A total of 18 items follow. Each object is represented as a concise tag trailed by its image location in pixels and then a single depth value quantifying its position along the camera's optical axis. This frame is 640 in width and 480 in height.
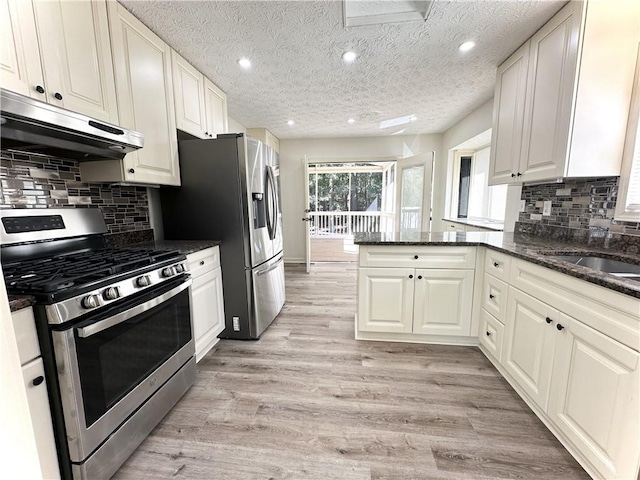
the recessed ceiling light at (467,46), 1.99
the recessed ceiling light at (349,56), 2.10
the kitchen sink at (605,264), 1.47
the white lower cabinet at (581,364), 1.01
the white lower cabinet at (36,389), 0.94
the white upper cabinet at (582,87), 1.54
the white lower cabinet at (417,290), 2.14
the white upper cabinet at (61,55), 1.16
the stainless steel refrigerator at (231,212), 2.18
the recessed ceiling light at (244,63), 2.19
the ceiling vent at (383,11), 1.66
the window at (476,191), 3.50
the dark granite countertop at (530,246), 1.10
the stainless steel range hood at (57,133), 1.05
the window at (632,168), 1.56
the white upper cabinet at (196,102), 2.15
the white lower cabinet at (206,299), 1.94
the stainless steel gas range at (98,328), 1.02
